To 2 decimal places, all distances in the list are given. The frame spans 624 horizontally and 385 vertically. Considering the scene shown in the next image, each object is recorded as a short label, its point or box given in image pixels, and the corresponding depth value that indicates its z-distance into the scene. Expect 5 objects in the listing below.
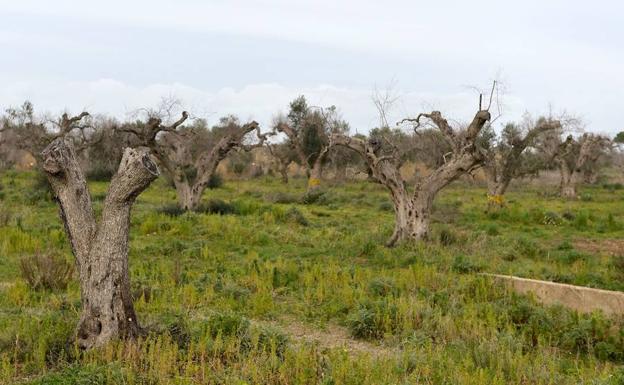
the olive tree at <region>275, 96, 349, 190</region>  34.38
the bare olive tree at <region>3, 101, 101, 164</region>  30.89
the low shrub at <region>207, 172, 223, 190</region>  35.42
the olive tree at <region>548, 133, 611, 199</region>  34.47
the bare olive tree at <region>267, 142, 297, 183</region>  41.59
